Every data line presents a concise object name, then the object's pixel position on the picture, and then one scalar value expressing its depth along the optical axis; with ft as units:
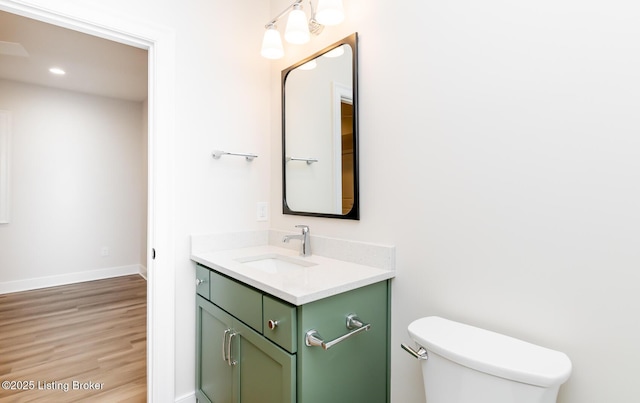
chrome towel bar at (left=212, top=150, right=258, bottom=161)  5.67
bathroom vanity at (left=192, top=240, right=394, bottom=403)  3.40
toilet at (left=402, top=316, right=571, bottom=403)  2.52
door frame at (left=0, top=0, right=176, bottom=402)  5.06
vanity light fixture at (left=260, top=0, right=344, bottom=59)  4.55
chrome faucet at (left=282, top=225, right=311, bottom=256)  5.36
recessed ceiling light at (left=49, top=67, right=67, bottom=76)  10.16
